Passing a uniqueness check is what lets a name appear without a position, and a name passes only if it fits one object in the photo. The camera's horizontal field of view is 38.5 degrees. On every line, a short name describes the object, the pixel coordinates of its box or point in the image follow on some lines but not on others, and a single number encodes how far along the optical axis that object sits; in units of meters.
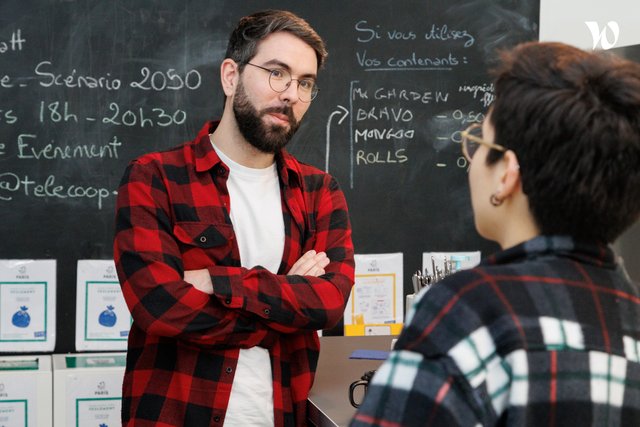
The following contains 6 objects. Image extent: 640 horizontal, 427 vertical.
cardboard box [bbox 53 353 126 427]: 3.23
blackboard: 3.24
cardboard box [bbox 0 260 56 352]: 3.26
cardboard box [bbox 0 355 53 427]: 3.20
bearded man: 2.12
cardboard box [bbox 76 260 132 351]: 3.32
